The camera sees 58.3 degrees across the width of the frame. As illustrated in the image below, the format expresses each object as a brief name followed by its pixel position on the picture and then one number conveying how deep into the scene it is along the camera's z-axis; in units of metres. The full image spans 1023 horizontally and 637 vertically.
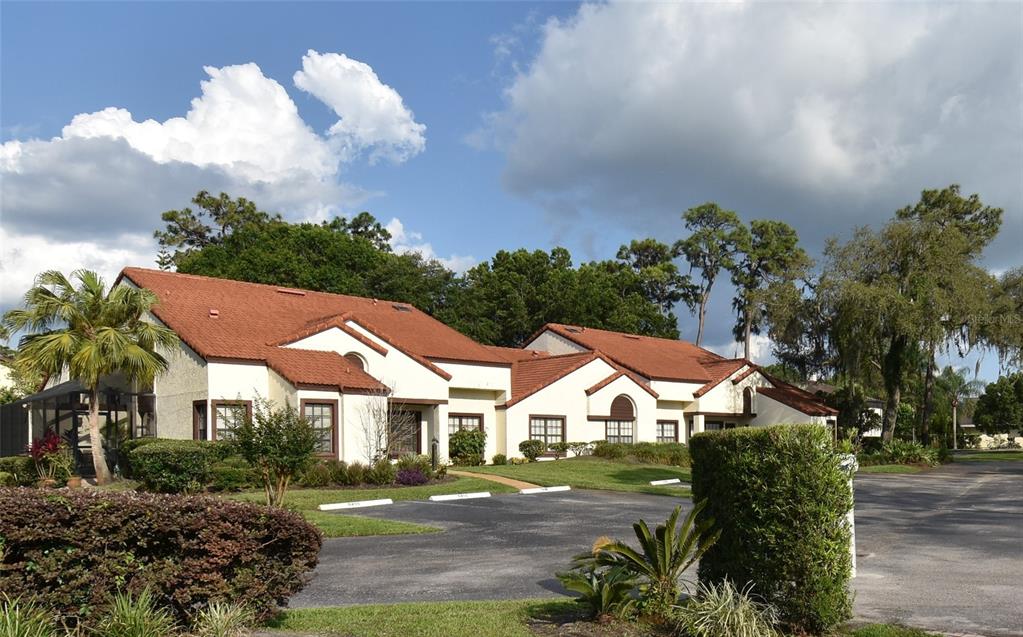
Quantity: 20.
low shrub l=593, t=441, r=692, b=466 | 37.16
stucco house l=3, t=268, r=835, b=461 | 29.44
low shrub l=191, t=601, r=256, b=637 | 7.77
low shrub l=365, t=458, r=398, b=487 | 27.06
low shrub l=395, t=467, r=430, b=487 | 27.16
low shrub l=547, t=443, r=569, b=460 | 37.97
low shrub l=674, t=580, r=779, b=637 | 8.02
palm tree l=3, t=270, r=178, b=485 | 26.25
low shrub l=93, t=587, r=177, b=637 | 7.40
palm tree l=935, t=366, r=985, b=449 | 75.63
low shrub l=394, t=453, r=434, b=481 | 28.11
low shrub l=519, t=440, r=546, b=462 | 37.41
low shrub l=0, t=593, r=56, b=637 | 6.86
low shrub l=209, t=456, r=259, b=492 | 24.30
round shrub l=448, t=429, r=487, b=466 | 36.00
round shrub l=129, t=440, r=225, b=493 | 23.38
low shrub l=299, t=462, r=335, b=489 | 26.19
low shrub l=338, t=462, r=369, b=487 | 26.77
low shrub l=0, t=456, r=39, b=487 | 26.85
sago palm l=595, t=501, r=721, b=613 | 9.00
